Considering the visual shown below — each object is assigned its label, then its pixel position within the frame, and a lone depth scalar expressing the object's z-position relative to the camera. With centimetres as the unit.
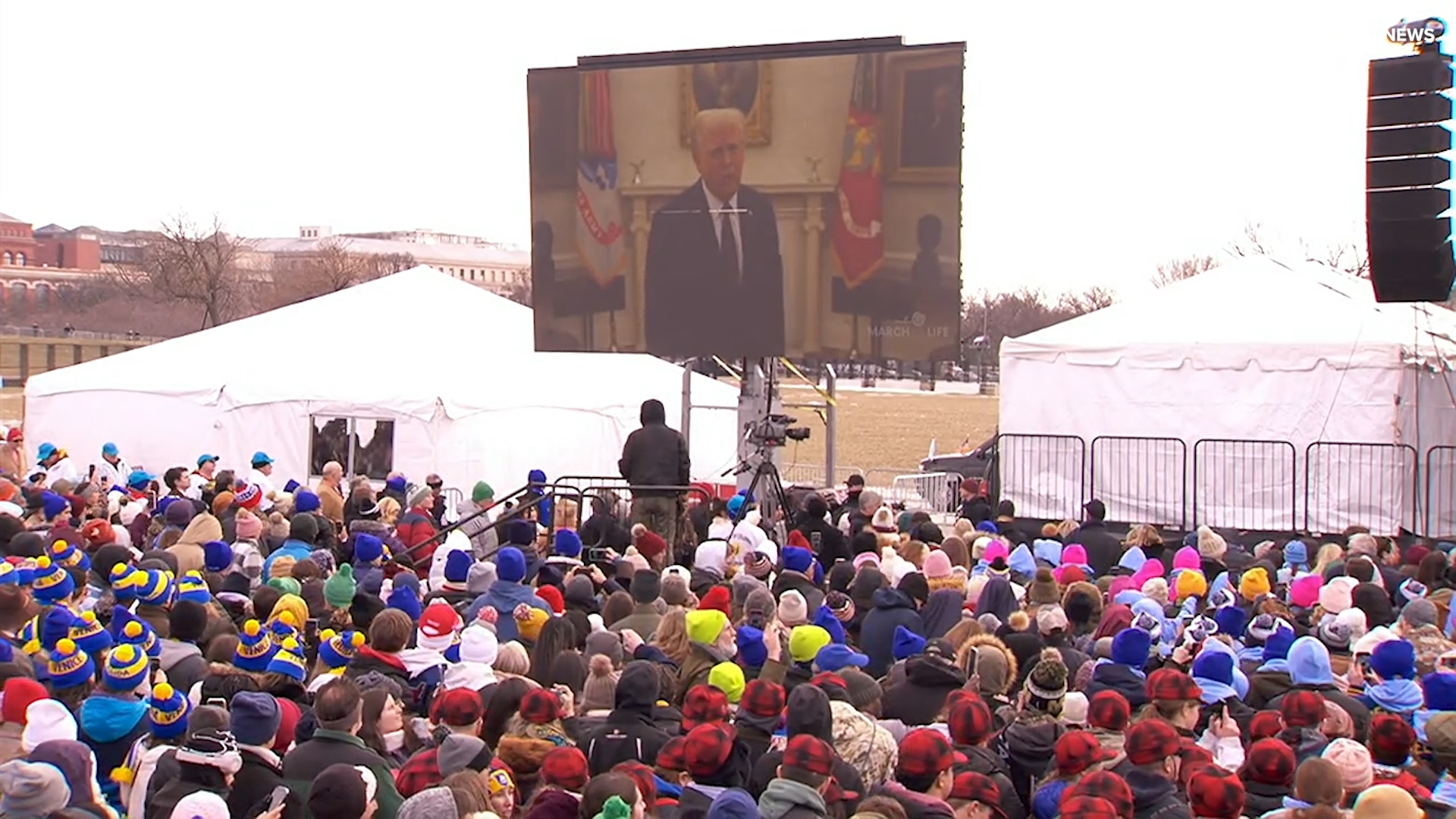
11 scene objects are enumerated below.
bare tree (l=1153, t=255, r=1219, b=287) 7419
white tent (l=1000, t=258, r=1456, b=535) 1739
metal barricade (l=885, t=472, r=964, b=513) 2211
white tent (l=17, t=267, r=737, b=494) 2152
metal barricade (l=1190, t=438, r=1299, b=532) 1780
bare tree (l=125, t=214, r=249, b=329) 5897
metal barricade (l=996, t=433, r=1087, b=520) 1852
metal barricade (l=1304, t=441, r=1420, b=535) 1728
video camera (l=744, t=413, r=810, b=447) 1563
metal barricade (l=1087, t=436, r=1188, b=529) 1822
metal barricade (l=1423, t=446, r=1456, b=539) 1716
